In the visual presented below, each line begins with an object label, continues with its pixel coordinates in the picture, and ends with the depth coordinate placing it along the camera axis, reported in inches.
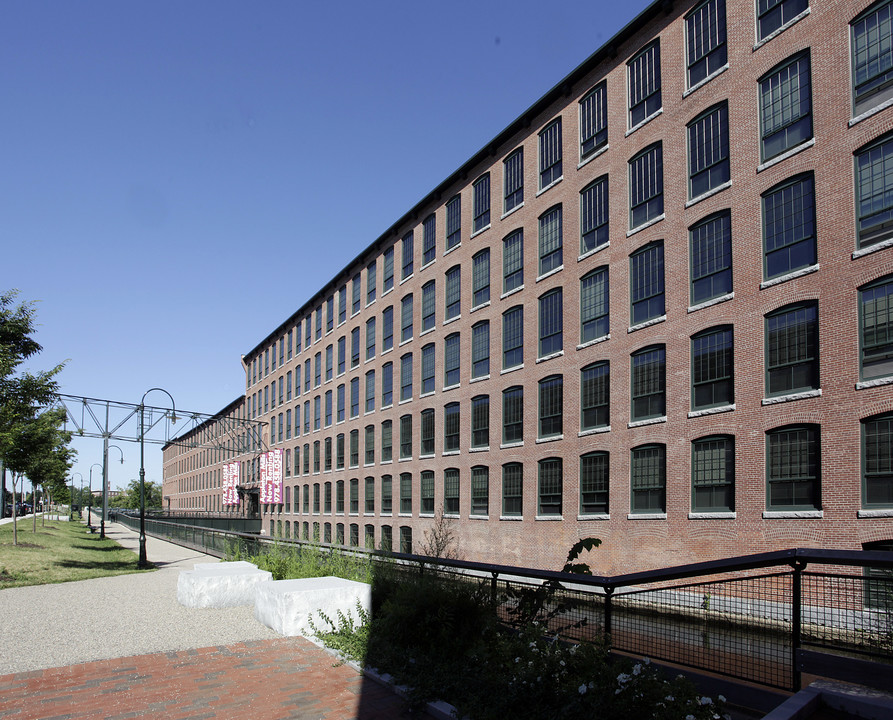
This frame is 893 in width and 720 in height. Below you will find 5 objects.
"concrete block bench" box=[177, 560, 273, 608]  553.9
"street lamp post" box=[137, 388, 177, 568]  1006.4
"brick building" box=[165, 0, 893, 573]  733.3
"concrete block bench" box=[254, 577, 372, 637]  428.1
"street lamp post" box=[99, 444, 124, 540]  1898.9
